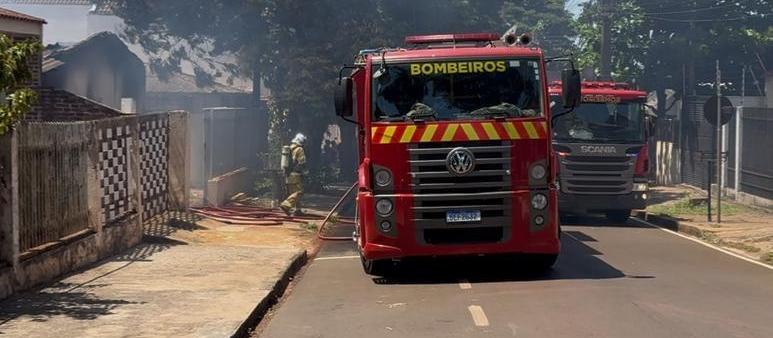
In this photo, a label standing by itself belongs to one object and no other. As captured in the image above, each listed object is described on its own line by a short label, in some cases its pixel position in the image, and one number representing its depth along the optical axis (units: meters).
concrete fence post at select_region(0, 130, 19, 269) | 10.82
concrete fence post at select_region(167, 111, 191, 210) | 20.31
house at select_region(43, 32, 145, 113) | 27.81
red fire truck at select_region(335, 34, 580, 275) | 12.66
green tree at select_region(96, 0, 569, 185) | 31.25
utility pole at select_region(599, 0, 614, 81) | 32.69
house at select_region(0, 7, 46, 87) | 17.15
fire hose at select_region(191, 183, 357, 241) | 20.36
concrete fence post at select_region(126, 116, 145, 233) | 16.53
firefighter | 22.81
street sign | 22.55
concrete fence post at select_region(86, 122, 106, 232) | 14.17
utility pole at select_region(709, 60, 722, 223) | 21.94
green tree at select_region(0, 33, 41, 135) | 9.64
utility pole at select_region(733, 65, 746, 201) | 29.11
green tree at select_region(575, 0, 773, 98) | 38.56
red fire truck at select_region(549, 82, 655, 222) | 21.72
